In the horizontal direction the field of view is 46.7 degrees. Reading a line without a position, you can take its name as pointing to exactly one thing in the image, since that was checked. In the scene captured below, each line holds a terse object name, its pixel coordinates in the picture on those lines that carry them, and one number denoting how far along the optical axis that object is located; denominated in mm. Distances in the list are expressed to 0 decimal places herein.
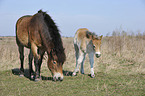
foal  6852
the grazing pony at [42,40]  5981
